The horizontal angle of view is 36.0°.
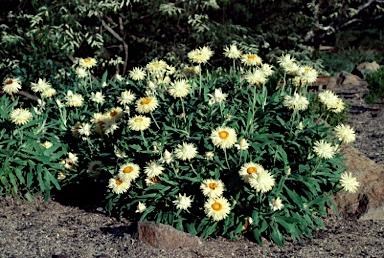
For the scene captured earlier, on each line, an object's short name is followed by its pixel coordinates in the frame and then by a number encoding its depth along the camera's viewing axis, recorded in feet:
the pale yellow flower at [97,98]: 15.51
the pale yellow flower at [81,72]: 16.34
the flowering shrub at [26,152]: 14.42
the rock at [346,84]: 29.89
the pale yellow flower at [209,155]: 13.02
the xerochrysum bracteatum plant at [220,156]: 12.89
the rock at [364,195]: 15.05
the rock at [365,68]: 34.17
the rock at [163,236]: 12.40
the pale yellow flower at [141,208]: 13.65
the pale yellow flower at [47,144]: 15.43
